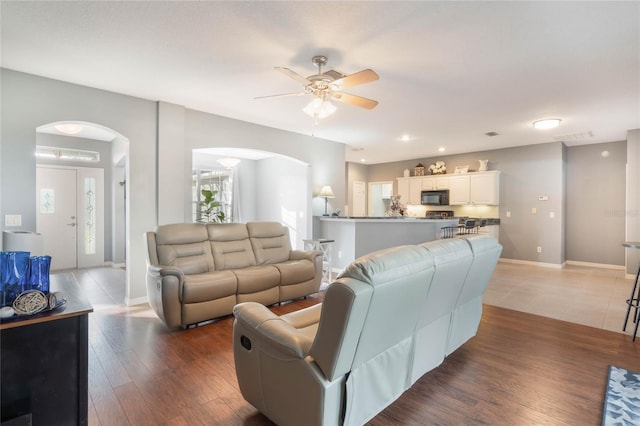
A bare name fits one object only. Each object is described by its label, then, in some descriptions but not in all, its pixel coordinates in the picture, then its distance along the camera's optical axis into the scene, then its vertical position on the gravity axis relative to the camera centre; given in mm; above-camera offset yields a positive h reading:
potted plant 4585 +185
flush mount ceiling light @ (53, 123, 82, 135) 4504 +1208
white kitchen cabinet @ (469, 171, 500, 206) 7316 +533
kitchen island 5874 -418
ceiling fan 2731 +1153
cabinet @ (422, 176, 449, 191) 8086 +748
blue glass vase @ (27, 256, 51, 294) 1451 -288
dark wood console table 1330 -685
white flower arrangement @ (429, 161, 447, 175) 8289 +1130
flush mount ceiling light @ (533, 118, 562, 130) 4902 +1376
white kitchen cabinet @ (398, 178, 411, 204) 8945 +623
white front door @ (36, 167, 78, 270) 6215 -50
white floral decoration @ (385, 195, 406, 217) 7006 +45
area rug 1938 -1269
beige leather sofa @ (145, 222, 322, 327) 3283 -710
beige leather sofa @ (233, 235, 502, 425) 1501 -718
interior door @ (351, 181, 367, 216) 9945 +392
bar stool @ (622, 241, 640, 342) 3111 -1057
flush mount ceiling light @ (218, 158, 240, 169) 7141 +1132
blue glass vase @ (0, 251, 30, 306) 1375 -275
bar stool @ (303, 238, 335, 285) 5355 -655
